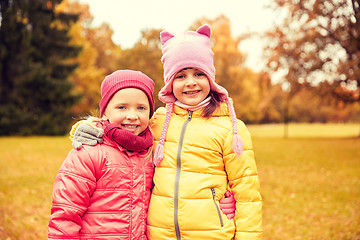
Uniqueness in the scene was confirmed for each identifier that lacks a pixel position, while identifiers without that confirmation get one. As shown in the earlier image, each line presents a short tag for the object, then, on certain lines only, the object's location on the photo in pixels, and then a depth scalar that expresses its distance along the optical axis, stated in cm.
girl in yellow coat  230
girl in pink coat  209
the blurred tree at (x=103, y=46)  3582
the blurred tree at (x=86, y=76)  2841
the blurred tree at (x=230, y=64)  3066
